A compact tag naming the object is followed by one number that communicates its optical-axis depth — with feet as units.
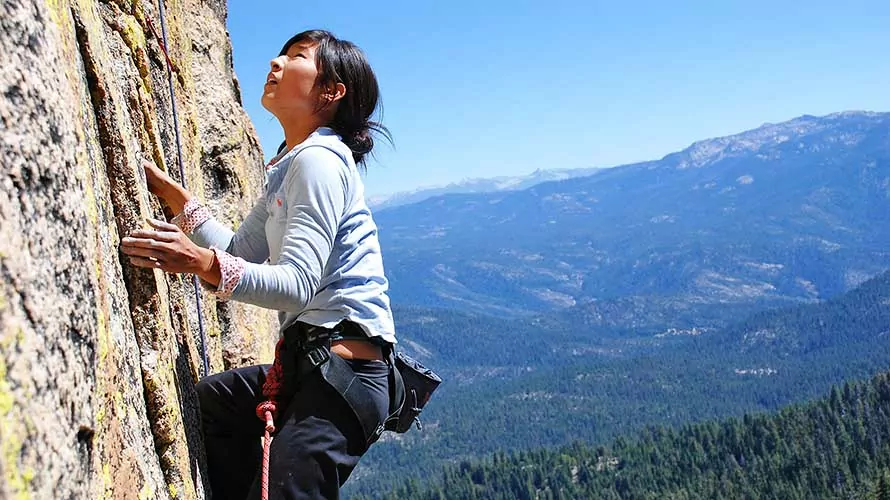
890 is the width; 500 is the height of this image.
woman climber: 12.45
